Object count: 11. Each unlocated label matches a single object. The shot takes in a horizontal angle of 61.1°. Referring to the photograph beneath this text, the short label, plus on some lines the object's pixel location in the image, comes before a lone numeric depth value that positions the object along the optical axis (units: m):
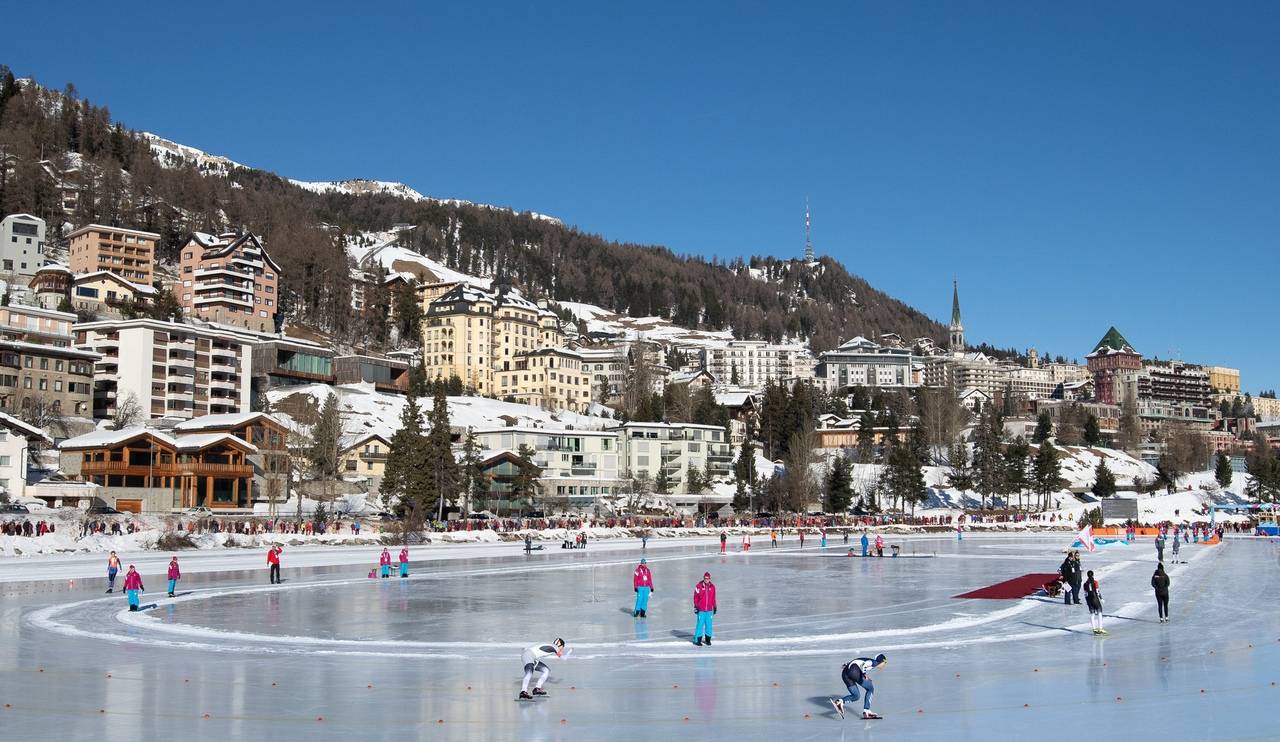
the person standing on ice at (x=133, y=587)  24.95
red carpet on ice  28.20
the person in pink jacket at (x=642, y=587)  23.34
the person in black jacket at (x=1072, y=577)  26.00
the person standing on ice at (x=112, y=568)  30.00
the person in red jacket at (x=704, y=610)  19.31
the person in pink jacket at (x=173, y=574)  27.61
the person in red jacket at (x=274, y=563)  32.22
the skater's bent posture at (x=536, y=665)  14.32
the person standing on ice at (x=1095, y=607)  20.72
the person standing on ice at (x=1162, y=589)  22.16
